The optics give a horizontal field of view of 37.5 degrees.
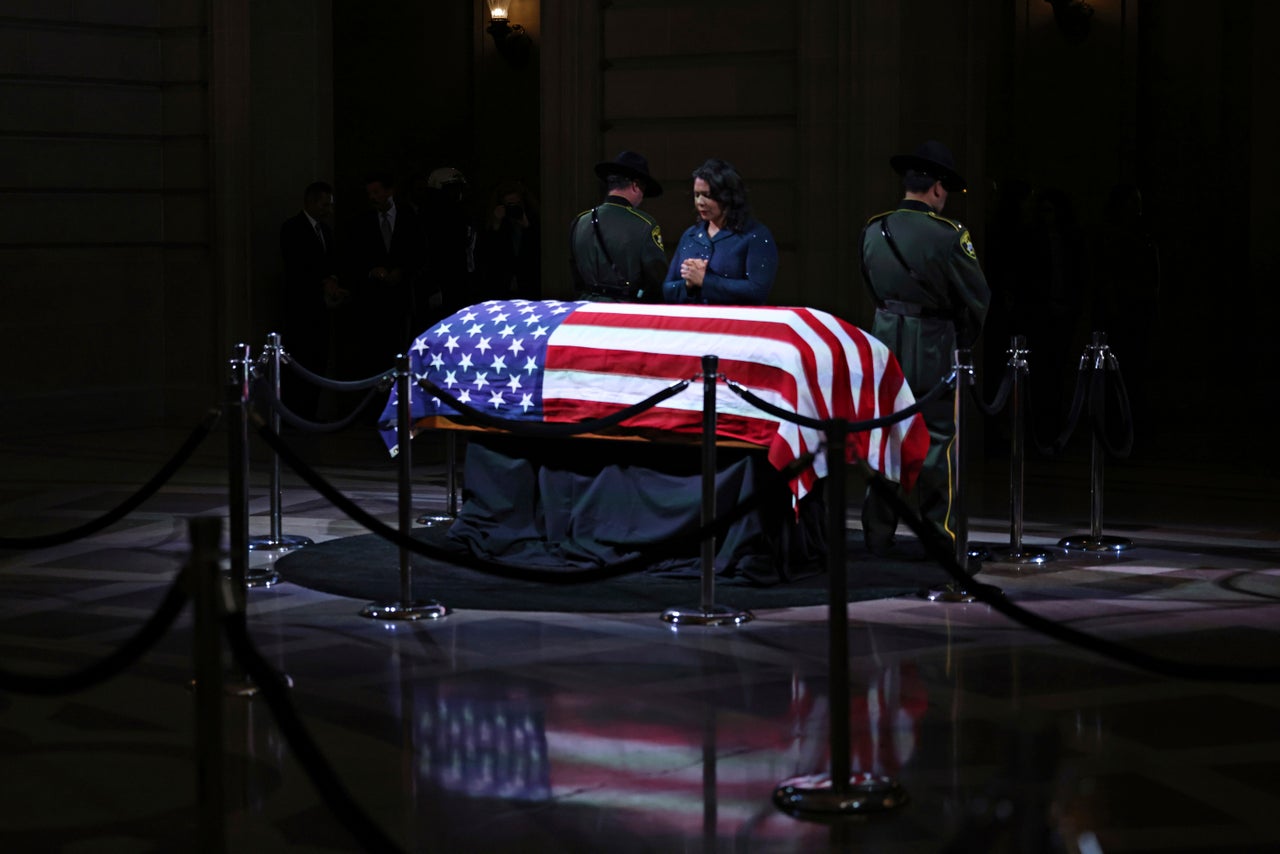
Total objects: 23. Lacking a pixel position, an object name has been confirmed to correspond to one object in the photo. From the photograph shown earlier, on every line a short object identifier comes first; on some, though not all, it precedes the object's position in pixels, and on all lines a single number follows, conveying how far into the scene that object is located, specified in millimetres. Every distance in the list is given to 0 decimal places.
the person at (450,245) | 14412
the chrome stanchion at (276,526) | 9031
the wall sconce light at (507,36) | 17969
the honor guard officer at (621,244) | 9320
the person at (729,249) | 8703
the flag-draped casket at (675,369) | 7848
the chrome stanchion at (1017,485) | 8688
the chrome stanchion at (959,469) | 7789
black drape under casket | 8117
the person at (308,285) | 14195
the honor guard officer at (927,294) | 8492
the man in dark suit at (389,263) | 14102
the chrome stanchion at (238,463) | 6238
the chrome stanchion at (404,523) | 7363
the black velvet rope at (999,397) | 8406
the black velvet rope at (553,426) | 7305
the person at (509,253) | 14148
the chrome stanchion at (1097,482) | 8992
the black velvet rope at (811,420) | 6707
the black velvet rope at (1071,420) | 9273
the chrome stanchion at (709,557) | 7242
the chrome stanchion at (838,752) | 4902
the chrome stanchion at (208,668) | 4004
